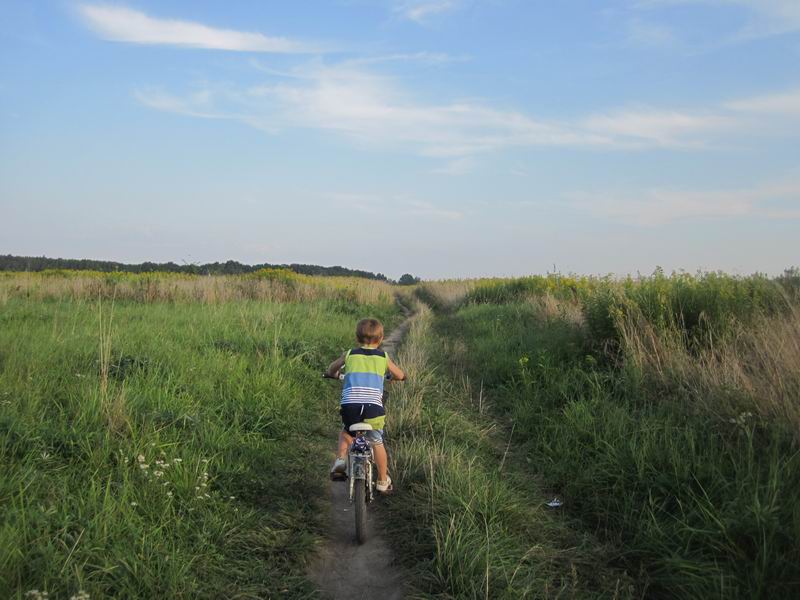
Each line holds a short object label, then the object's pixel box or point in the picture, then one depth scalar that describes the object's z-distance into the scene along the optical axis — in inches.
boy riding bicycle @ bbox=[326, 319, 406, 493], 171.9
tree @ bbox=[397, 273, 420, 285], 3376.0
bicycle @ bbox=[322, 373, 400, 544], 158.2
